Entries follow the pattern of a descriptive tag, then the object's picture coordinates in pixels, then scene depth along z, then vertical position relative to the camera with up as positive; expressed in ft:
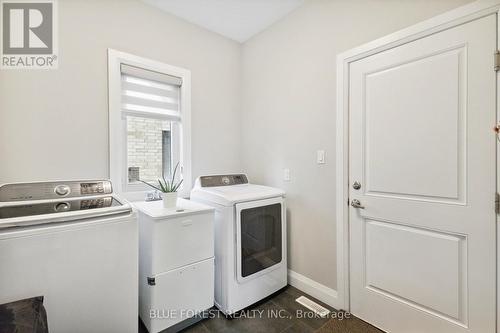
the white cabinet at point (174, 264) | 5.06 -2.35
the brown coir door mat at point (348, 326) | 5.34 -3.93
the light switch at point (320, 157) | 6.48 +0.24
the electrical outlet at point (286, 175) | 7.48 -0.33
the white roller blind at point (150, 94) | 6.72 +2.28
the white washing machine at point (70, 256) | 3.64 -1.59
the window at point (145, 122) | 6.36 +1.39
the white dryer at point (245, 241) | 5.95 -2.15
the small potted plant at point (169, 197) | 5.76 -0.81
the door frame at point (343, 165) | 5.86 +0.00
